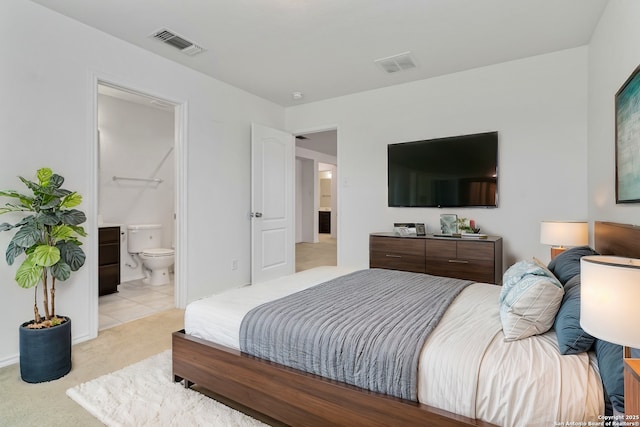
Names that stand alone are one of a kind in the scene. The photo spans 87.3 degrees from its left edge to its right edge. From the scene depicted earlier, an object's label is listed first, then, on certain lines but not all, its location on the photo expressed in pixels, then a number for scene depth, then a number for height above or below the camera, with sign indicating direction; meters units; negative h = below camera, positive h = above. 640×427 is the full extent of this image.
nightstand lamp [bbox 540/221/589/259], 2.58 -0.18
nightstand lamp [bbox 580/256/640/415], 0.85 -0.26
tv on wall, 3.57 +0.45
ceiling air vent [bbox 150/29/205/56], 2.89 +1.53
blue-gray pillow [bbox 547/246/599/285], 1.73 -0.30
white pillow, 1.36 -0.40
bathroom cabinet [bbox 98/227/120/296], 3.93 -0.58
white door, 4.32 +0.10
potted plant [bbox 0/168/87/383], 2.08 -0.29
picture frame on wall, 1.83 +0.42
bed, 1.11 -0.64
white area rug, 1.68 -1.05
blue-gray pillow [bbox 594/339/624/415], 0.98 -0.50
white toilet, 4.43 -0.55
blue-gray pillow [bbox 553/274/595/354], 1.19 -0.44
